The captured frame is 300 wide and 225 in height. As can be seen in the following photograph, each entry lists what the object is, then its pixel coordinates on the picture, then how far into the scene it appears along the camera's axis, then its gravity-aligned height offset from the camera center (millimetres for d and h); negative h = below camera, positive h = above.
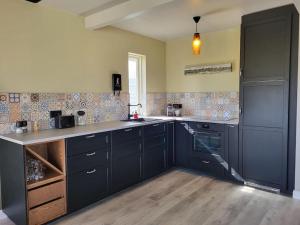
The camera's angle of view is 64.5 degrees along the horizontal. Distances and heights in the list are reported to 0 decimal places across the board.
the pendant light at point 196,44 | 2949 +705
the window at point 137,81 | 4199 +364
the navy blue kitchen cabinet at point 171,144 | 3846 -716
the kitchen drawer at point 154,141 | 3391 -596
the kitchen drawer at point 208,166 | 3460 -993
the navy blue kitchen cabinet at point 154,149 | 3393 -729
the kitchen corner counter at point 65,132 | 2171 -333
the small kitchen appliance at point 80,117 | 3172 -215
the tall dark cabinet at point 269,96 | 2830 +52
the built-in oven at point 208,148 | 3436 -720
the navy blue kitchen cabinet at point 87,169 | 2453 -743
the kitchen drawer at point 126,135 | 2908 -434
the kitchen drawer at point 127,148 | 2918 -614
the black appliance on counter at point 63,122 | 2855 -249
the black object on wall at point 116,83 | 3605 +276
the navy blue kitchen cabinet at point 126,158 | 2912 -738
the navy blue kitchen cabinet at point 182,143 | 3792 -683
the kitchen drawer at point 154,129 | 3388 -418
